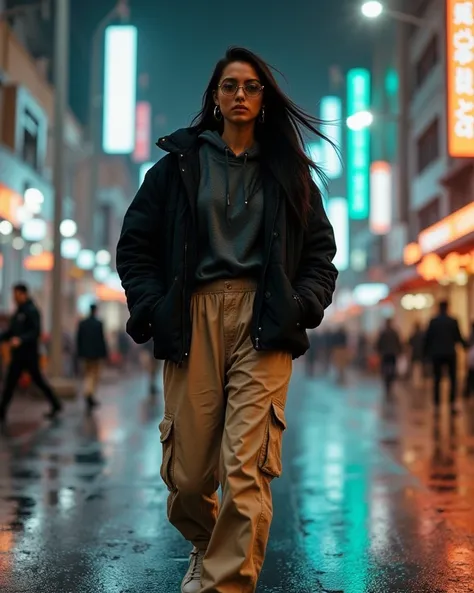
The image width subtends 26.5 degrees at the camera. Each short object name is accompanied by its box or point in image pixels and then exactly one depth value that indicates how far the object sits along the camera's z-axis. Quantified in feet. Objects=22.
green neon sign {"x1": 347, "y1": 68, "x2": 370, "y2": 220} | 172.35
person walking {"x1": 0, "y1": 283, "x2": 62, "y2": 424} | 42.27
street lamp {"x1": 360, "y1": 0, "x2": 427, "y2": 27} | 50.96
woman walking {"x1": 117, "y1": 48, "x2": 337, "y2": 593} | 11.63
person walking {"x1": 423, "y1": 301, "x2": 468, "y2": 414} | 51.31
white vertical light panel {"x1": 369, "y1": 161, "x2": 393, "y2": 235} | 138.41
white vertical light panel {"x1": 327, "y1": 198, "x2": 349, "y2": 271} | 257.14
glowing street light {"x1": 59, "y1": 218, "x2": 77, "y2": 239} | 92.32
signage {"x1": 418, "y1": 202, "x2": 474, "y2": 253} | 71.36
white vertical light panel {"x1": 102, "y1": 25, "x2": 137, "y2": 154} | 130.72
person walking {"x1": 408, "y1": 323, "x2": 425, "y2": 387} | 81.35
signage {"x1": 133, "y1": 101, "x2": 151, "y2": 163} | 229.86
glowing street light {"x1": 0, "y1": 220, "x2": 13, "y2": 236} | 79.66
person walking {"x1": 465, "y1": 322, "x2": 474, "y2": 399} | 59.72
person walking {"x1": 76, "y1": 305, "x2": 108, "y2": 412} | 53.67
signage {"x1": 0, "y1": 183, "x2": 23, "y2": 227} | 80.28
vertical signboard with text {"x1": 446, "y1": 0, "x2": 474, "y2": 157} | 49.29
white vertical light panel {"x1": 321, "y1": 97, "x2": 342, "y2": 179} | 219.06
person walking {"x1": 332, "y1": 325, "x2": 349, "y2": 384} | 96.72
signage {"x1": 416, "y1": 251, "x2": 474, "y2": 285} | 77.92
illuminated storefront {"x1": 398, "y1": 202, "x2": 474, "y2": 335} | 73.99
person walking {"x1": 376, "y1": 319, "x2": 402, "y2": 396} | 70.23
